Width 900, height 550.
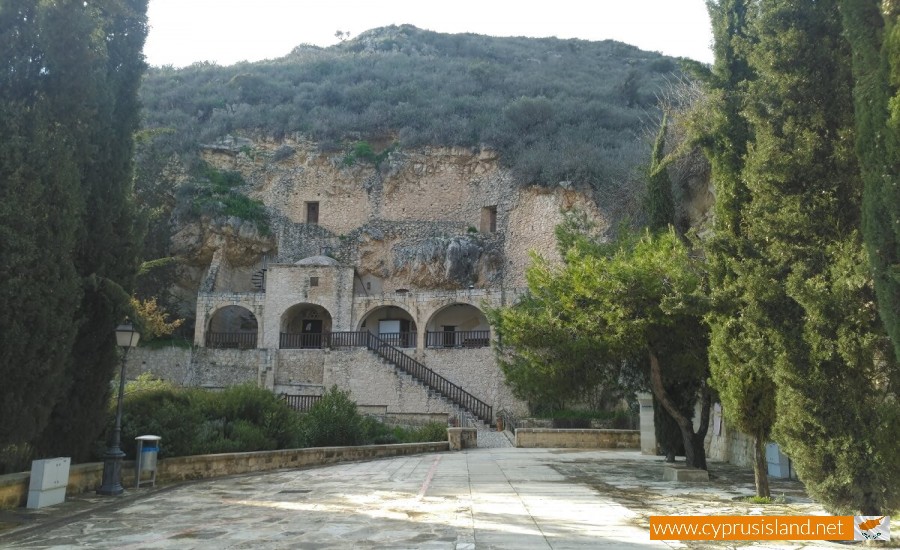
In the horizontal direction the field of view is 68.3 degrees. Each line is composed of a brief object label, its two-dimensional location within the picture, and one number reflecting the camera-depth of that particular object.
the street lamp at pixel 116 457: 8.33
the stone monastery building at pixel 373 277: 25.30
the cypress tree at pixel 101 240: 8.26
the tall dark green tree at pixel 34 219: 6.87
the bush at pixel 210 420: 9.77
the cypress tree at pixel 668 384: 11.44
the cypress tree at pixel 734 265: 7.18
